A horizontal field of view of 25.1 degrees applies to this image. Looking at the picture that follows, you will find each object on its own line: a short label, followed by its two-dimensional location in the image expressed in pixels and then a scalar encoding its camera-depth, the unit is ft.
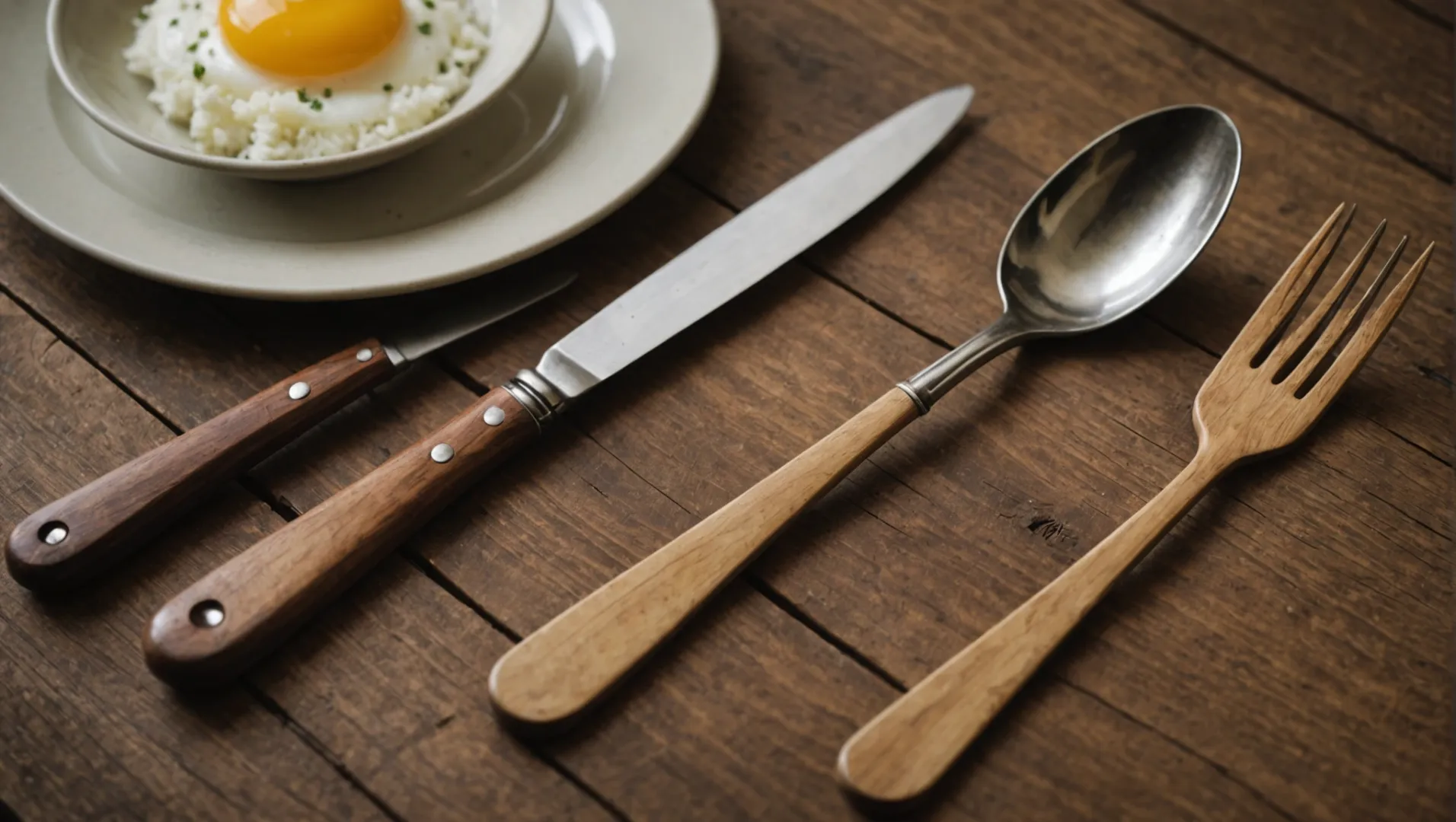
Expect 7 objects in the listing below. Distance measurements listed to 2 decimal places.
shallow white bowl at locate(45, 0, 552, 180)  2.36
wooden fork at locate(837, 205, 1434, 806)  2.17
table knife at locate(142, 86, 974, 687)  2.19
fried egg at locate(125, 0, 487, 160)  2.43
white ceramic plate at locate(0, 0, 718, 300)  2.37
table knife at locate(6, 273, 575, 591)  2.23
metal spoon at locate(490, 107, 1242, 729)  2.21
